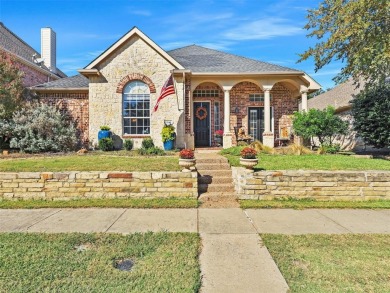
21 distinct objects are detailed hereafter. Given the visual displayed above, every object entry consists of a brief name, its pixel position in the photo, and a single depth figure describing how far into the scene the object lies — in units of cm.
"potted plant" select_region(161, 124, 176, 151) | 1245
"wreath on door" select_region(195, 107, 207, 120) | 1486
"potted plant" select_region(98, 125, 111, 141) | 1254
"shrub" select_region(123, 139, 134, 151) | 1260
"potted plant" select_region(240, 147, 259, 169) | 707
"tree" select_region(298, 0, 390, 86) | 978
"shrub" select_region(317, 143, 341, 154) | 1180
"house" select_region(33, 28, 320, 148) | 1293
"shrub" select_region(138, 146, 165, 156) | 1117
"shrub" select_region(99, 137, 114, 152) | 1220
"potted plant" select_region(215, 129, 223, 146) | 1461
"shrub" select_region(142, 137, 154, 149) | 1255
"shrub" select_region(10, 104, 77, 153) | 1130
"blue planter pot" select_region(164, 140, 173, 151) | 1252
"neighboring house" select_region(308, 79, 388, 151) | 1669
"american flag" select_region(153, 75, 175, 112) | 1207
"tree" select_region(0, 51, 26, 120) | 1130
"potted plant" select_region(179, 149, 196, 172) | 721
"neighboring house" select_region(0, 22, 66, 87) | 1512
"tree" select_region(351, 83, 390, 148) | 1173
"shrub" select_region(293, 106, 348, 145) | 1195
